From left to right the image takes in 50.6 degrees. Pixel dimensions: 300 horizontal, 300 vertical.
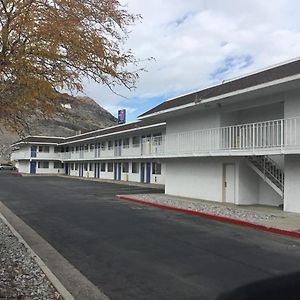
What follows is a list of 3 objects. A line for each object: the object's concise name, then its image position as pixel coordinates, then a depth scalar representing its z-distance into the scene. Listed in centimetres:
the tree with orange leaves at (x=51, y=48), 514
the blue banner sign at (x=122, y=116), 5078
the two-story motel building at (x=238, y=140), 1278
